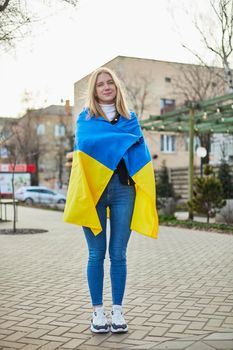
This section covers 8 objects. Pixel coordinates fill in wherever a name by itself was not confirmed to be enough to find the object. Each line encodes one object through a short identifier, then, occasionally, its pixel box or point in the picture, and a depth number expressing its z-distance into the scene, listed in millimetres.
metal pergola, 15992
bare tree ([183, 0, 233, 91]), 20938
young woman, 3885
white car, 34250
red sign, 44553
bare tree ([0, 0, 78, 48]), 10188
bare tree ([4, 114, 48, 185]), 46819
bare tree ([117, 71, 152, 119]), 38250
